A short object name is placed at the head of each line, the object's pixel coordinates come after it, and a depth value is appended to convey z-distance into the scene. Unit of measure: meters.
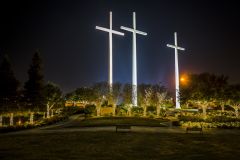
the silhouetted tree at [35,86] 20.85
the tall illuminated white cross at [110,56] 30.51
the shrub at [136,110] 30.58
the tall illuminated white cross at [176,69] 43.91
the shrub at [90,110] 27.58
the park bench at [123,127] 14.17
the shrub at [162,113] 28.71
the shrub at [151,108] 32.75
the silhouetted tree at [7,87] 18.44
